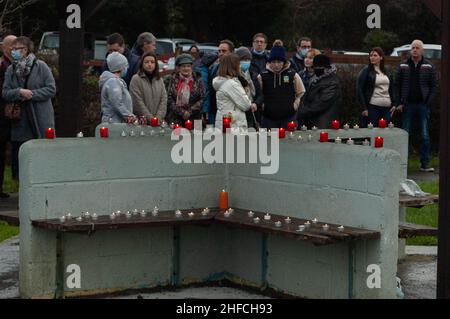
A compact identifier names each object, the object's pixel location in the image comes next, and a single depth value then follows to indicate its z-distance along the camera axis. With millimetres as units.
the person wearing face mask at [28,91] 14125
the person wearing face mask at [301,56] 15952
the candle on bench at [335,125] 10477
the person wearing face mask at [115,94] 12086
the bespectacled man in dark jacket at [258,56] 14891
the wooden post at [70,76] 12266
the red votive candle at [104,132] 9467
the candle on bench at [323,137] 9156
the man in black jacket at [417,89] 17188
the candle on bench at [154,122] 11020
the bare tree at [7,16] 21344
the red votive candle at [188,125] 9953
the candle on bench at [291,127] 9955
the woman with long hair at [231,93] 12094
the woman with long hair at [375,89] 16547
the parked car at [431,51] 32766
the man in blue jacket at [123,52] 13336
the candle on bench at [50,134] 9117
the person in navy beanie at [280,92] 13719
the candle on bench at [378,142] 8562
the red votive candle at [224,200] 9844
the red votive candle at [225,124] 9844
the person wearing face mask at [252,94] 13512
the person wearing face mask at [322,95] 12984
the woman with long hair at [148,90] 12734
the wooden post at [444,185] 8141
